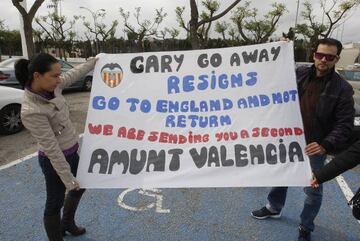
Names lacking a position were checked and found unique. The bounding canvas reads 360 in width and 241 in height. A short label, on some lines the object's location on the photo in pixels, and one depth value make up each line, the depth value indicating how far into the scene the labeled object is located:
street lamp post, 40.50
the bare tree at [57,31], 37.43
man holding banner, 2.70
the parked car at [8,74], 10.02
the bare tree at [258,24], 32.33
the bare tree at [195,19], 11.23
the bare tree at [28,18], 10.46
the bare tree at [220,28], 40.63
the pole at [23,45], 19.17
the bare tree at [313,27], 26.30
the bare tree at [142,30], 38.06
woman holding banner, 2.35
